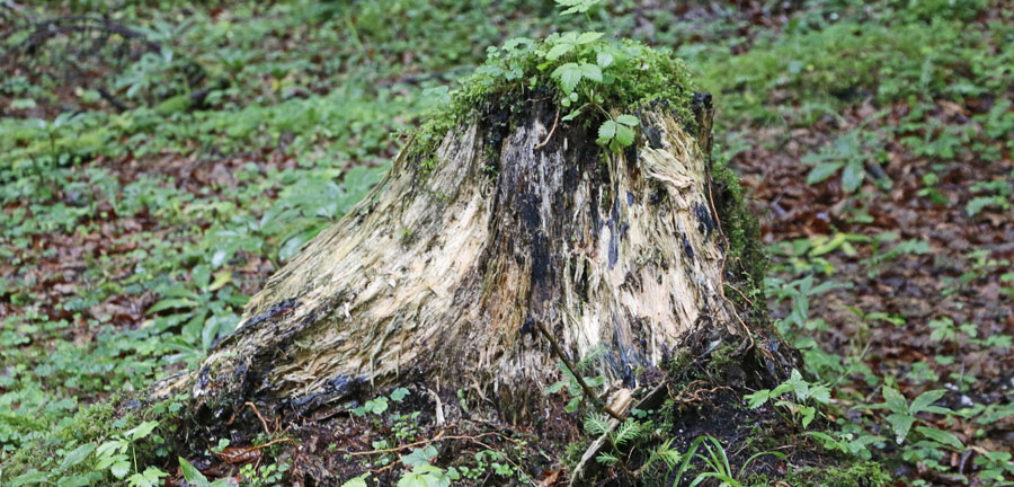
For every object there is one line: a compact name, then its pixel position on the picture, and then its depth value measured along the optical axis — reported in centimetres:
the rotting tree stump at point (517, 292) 279
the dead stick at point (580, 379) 248
